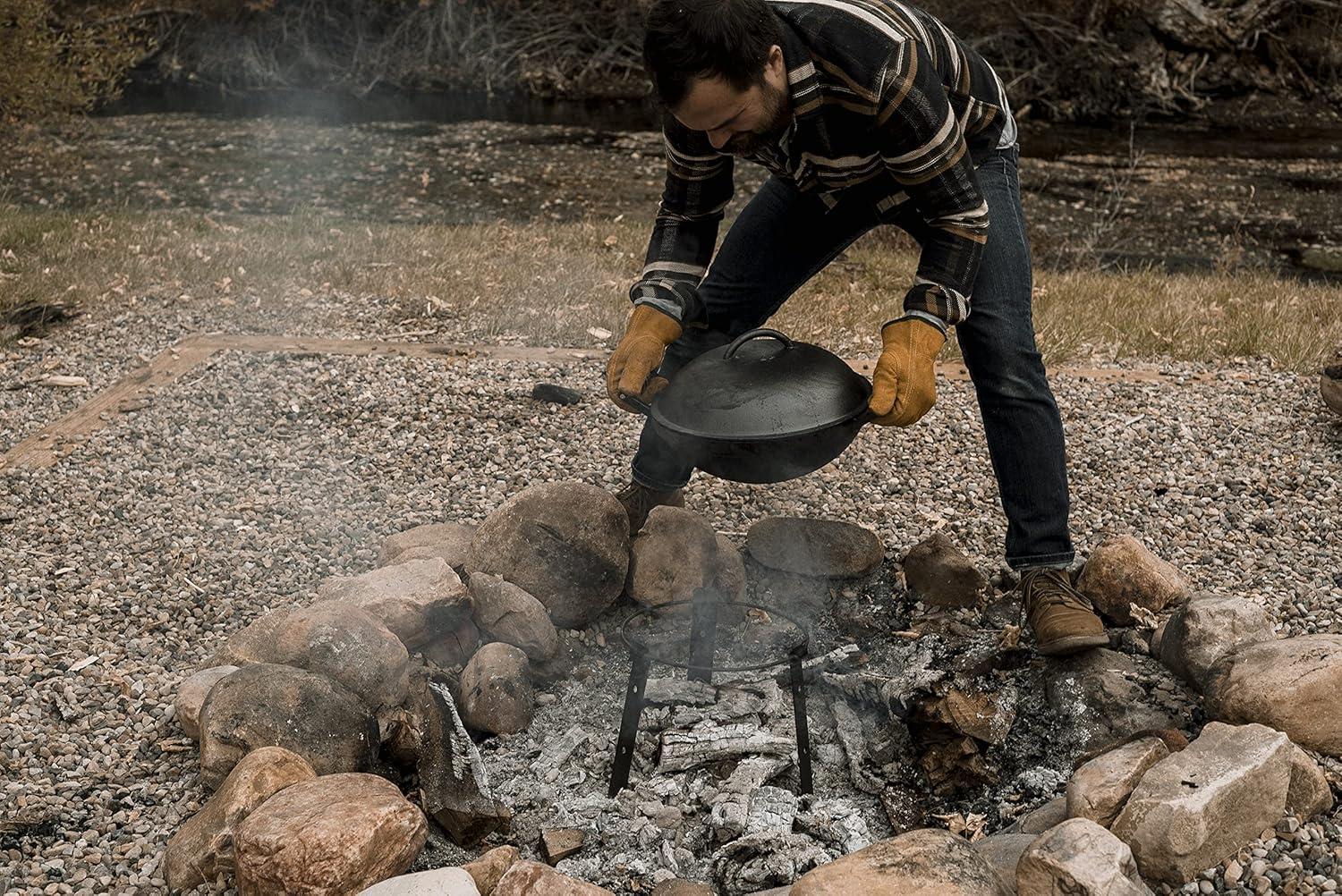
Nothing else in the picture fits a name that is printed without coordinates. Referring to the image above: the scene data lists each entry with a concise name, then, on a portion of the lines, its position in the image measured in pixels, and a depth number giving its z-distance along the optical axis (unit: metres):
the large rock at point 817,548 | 3.50
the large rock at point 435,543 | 3.41
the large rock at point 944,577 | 3.41
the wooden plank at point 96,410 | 4.41
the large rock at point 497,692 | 2.89
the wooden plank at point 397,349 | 5.49
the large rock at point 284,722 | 2.58
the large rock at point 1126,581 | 3.24
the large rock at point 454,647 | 3.11
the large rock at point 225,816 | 2.34
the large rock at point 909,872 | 2.07
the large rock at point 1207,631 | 2.86
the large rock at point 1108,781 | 2.34
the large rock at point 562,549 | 3.23
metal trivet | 2.67
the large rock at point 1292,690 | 2.55
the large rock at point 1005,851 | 2.25
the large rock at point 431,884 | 2.15
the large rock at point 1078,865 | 2.06
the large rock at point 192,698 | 2.78
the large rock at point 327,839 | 2.18
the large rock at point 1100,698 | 2.80
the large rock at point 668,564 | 3.34
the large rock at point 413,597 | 3.01
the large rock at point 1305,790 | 2.39
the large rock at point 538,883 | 2.19
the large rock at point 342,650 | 2.83
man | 2.53
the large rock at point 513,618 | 3.08
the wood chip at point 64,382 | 5.16
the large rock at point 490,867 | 2.28
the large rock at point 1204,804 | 2.21
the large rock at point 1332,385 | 4.31
